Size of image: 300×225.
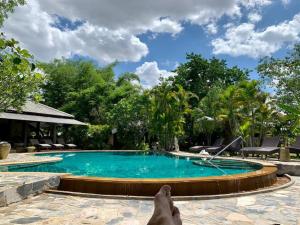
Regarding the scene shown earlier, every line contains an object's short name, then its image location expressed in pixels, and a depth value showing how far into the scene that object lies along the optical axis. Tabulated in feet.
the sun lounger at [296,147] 37.39
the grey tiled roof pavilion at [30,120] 49.71
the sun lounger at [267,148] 34.50
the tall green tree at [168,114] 50.89
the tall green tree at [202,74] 79.70
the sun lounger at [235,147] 44.14
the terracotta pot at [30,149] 46.30
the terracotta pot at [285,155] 30.07
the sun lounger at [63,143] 54.41
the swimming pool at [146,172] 17.01
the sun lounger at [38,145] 49.27
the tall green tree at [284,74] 49.33
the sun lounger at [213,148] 42.67
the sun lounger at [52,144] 51.31
